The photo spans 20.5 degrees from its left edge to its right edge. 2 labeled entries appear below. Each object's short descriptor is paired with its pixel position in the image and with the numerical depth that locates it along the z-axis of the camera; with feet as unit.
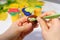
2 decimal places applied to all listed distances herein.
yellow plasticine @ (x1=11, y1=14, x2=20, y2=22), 2.16
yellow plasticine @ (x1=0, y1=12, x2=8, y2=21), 2.21
